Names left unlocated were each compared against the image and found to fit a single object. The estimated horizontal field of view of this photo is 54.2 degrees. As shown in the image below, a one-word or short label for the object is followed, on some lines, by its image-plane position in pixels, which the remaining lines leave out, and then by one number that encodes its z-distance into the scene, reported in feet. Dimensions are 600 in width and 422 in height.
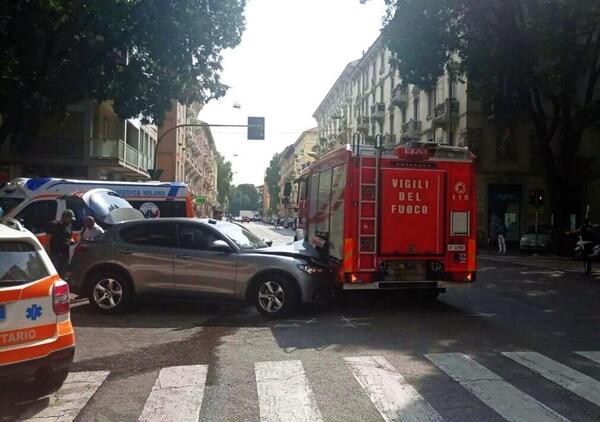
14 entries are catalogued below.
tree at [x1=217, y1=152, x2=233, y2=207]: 461.78
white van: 41.78
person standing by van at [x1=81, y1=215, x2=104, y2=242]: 34.37
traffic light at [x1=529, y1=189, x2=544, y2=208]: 86.07
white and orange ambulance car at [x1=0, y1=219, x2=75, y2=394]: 14.55
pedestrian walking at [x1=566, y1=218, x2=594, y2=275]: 54.24
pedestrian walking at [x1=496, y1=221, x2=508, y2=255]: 92.31
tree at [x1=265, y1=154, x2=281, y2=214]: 455.63
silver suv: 29.30
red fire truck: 30.86
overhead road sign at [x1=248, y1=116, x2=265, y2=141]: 86.99
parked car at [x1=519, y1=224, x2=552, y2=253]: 94.12
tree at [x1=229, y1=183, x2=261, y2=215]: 525.34
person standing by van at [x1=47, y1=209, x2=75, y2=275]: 36.29
